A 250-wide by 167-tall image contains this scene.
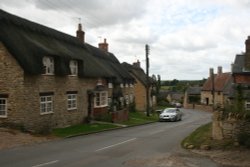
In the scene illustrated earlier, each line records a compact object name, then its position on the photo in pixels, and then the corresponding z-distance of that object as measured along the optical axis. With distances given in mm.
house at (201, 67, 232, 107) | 89069
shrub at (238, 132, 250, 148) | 19264
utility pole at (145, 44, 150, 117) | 52844
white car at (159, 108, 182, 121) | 49312
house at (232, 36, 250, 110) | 30797
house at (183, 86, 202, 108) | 104181
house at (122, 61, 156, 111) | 72438
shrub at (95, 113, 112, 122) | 40312
